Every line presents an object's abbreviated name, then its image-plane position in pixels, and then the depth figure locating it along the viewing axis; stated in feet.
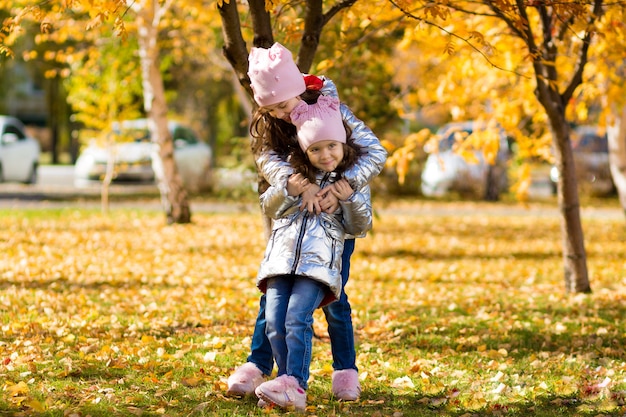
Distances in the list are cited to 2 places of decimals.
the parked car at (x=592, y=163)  70.38
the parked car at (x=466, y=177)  68.13
